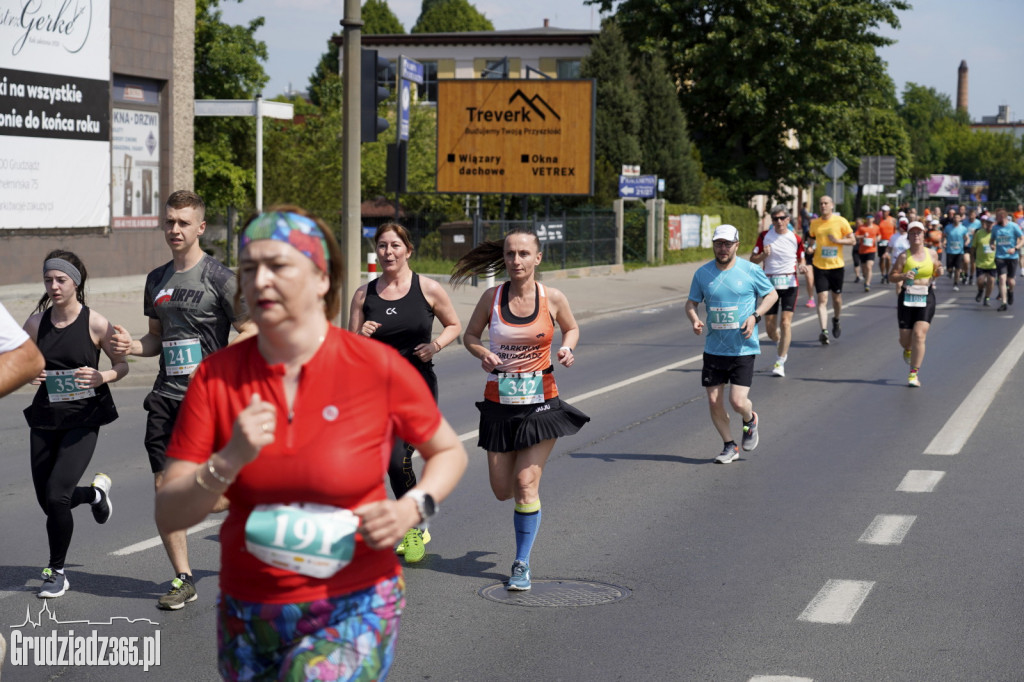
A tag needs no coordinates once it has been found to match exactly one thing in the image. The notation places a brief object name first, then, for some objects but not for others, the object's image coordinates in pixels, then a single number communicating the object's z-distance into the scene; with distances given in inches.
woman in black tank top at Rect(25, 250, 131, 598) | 248.4
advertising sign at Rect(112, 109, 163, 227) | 1029.2
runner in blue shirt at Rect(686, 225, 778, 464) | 404.2
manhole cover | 250.4
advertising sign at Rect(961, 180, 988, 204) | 5533.5
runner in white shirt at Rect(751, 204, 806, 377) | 679.1
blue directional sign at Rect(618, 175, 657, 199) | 1519.4
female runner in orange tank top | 263.7
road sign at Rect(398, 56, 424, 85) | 748.0
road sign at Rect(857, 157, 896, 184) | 2297.0
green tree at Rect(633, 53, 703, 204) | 1904.5
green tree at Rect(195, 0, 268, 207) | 1649.9
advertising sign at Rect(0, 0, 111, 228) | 900.6
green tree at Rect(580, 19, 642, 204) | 1811.0
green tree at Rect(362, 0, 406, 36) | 3705.7
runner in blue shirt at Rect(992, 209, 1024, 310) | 1017.5
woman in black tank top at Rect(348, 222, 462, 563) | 289.0
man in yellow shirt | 756.6
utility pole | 550.9
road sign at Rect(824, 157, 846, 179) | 1654.8
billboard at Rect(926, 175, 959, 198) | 5615.2
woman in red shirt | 117.6
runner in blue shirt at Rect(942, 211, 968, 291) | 1289.4
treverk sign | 1366.9
